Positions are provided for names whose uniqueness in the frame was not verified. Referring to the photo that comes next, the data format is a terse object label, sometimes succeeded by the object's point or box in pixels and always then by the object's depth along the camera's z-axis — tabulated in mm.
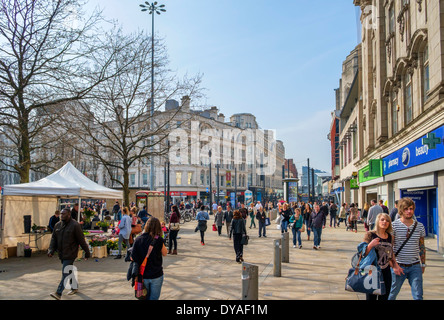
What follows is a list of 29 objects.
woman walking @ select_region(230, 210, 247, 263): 11656
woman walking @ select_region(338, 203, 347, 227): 27203
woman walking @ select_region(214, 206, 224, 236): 19822
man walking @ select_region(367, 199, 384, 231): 14645
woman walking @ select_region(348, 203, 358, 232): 22812
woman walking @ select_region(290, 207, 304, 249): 14641
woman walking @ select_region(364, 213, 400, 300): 5266
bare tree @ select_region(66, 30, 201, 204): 19297
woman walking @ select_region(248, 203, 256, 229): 25328
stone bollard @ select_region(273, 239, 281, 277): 9516
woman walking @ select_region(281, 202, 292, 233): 16172
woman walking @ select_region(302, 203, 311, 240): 17022
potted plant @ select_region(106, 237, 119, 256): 13528
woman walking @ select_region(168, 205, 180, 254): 13539
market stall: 12688
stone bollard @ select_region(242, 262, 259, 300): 5730
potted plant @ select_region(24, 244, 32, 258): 13281
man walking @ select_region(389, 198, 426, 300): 5414
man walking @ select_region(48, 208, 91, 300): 7445
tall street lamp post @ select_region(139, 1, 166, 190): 24680
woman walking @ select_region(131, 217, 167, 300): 5133
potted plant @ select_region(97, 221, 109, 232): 19028
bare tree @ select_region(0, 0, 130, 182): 13205
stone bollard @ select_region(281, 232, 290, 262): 11652
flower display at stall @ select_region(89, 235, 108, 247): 12969
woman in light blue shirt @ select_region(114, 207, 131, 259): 12469
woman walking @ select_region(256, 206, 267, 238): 19453
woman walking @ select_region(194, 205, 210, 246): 15860
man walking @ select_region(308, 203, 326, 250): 13969
